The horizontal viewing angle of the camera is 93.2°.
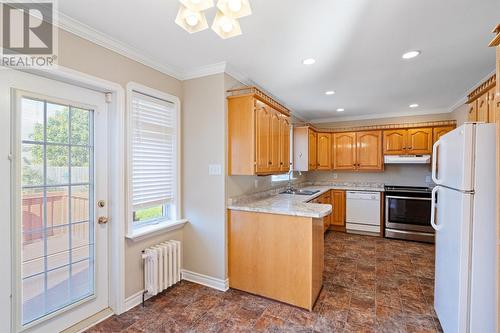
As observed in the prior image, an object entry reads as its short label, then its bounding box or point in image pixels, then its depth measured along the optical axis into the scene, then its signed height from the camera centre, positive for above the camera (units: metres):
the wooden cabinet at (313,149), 5.05 +0.34
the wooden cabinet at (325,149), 5.48 +0.36
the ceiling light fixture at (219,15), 1.32 +0.89
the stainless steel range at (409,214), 4.36 -0.93
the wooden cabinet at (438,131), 4.50 +0.64
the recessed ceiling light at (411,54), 2.38 +1.14
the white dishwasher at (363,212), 4.79 -0.99
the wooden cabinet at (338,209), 5.11 -0.98
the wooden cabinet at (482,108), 2.34 +0.60
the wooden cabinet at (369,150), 5.04 +0.31
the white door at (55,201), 1.69 -0.31
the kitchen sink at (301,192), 4.21 -0.51
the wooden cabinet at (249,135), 2.67 +0.35
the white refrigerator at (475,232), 1.58 -0.46
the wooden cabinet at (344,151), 5.27 +0.30
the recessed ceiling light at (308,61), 2.56 +1.14
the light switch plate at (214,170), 2.73 -0.07
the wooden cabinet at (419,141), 4.62 +0.47
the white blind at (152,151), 2.46 +0.15
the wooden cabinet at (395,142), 4.84 +0.47
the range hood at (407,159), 4.57 +0.11
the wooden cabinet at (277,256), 2.35 -0.98
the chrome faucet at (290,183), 4.64 -0.39
